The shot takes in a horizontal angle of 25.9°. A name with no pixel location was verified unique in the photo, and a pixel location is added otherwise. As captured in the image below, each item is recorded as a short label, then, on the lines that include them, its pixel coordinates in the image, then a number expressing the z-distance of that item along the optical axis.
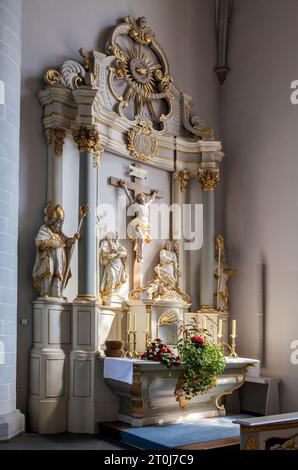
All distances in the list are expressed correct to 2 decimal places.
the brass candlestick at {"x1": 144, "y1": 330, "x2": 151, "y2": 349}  9.15
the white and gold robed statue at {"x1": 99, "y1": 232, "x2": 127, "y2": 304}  9.42
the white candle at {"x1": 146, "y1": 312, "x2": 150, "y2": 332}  9.24
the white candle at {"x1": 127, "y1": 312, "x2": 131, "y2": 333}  9.41
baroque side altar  8.48
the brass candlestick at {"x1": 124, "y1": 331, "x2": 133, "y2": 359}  8.85
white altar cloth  8.07
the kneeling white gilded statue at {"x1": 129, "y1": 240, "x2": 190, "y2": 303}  9.80
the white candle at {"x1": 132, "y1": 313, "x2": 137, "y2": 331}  9.41
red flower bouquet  8.27
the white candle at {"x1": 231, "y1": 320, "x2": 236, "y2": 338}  9.62
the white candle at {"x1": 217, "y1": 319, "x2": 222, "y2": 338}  9.68
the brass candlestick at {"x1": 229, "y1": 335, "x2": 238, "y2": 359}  9.80
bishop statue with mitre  8.48
